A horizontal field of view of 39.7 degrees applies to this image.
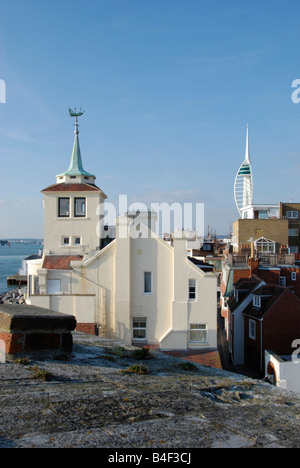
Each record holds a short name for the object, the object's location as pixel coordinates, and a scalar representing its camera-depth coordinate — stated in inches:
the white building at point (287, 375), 882.6
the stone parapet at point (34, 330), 259.6
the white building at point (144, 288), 939.3
